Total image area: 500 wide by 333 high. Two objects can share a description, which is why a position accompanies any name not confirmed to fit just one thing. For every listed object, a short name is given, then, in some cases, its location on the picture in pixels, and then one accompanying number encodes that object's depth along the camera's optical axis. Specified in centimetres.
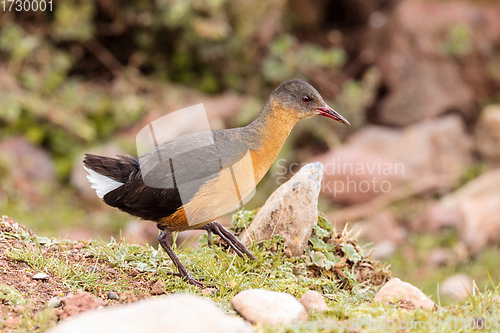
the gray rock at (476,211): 1706
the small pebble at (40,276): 835
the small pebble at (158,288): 848
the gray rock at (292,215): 1005
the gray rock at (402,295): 811
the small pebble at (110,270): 908
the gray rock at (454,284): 1396
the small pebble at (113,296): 823
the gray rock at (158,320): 538
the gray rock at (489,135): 2087
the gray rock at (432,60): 2152
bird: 886
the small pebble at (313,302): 753
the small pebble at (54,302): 744
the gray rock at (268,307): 712
